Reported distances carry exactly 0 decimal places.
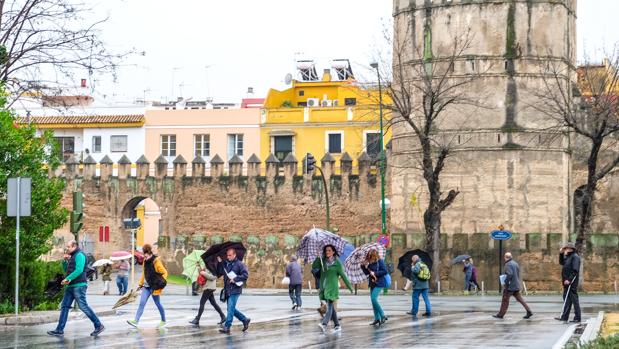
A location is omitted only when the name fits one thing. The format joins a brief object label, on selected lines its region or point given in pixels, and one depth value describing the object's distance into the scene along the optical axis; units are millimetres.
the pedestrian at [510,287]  28906
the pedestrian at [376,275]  26641
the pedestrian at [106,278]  51000
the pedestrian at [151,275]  25812
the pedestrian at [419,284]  29594
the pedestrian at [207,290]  27281
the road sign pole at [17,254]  26459
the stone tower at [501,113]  52938
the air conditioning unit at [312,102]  86038
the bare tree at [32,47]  30500
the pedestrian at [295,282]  35312
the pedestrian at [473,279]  50353
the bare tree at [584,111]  47625
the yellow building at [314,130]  78688
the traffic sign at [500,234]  49594
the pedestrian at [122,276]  51250
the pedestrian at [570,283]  27141
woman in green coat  24902
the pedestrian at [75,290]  23938
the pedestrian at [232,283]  24672
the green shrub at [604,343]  17830
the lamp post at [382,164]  50469
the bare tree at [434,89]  51469
